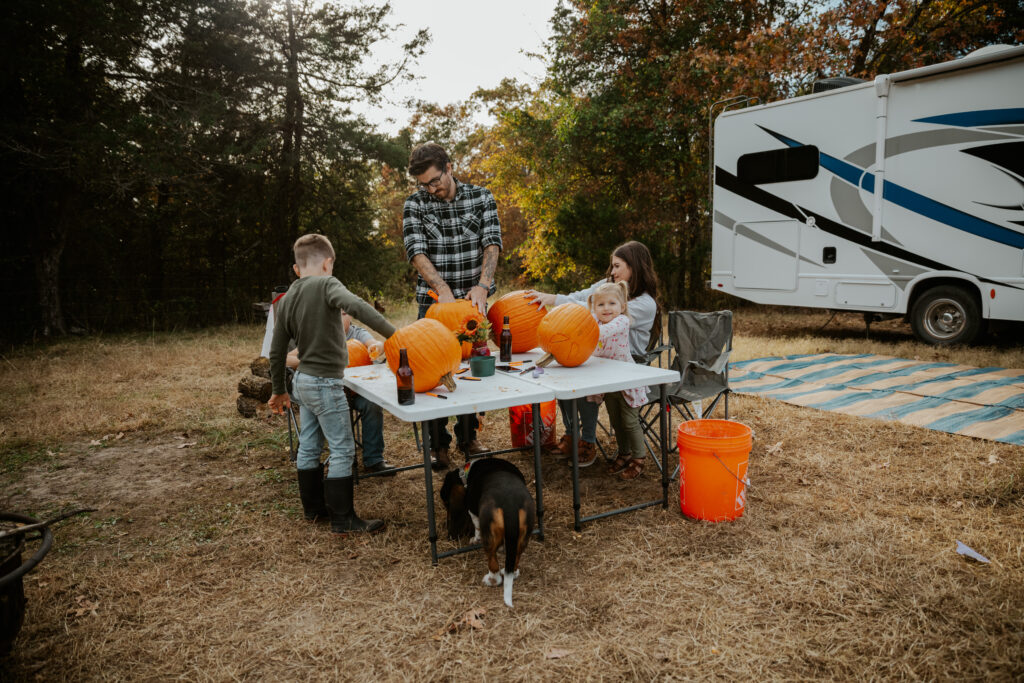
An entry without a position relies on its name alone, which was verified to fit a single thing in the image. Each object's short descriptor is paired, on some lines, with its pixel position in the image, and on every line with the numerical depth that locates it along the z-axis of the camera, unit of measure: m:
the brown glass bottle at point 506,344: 3.45
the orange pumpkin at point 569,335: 3.12
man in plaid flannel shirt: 3.79
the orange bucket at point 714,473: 2.92
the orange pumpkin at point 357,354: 3.81
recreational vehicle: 6.11
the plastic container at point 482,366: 3.04
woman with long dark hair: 3.83
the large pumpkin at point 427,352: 2.74
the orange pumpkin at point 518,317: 3.64
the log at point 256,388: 5.42
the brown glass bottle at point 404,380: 2.57
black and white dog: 2.41
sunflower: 3.14
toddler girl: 3.49
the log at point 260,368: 6.07
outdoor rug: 4.36
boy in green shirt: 2.88
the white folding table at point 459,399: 2.47
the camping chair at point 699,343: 4.02
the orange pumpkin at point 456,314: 3.36
